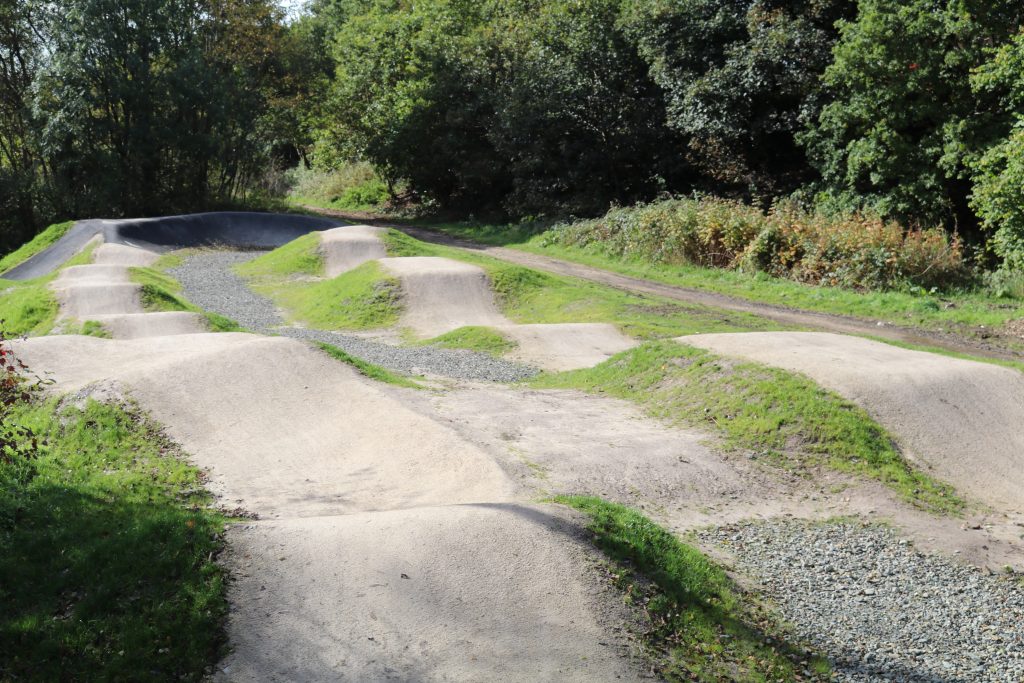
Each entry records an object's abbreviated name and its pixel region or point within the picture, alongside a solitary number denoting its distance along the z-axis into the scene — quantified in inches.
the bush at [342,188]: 1615.4
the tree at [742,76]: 864.9
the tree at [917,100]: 711.1
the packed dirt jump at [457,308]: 535.5
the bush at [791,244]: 686.5
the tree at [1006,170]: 634.2
